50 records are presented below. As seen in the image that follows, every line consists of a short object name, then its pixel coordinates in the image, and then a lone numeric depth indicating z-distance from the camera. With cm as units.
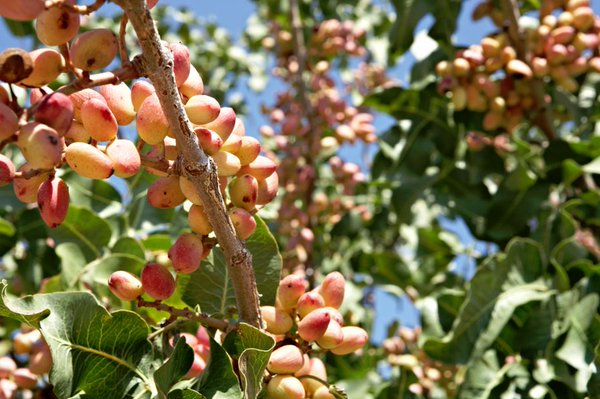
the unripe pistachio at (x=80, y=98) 88
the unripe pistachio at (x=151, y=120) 86
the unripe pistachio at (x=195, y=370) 103
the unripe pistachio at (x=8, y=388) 131
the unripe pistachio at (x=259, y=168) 98
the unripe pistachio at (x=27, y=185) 86
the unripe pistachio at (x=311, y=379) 102
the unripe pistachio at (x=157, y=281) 94
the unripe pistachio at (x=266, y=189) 99
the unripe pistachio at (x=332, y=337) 100
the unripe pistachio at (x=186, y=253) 92
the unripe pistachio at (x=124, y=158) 84
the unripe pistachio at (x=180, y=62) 89
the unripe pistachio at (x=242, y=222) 94
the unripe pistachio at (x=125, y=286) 97
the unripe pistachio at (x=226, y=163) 92
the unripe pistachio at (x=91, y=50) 82
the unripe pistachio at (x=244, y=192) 96
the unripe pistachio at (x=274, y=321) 101
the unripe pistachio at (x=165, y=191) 91
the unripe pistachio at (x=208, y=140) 90
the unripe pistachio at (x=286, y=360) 96
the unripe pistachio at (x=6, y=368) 136
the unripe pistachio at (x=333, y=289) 103
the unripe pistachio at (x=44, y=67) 81
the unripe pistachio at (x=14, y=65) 75
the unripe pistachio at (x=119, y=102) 91
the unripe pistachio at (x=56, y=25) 79
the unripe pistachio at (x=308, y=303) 100
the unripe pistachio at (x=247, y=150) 96
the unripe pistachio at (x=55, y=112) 75
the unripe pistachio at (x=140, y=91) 91
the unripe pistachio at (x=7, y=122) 74
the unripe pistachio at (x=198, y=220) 92
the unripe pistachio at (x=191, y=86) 92
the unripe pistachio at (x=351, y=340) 104
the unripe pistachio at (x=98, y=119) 84
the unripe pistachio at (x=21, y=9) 74
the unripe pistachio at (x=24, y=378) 131
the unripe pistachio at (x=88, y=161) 83
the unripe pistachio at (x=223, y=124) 92
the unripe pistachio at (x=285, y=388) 96
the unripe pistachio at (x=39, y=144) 74
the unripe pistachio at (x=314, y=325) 97
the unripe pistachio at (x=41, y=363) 117
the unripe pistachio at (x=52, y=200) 84
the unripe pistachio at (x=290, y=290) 102
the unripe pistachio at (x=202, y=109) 88
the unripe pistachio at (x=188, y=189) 88
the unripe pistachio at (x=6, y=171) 82
